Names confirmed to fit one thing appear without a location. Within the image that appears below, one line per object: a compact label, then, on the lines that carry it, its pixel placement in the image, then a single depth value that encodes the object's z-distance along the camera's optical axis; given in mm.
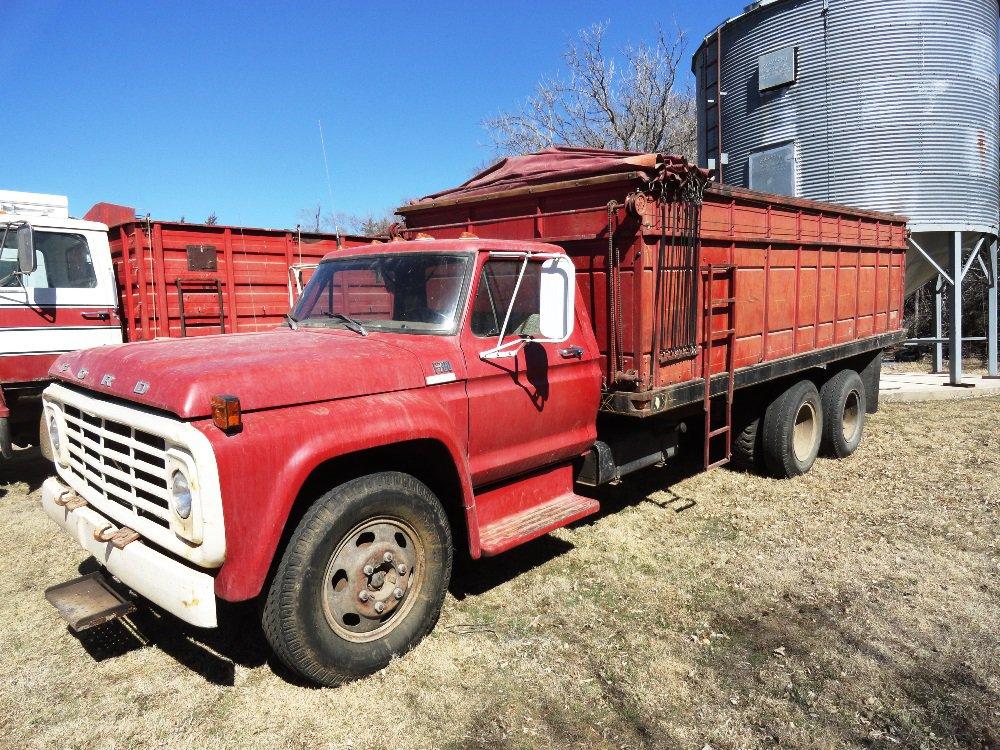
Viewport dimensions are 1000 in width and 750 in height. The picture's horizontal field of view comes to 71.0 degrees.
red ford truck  2920
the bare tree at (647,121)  23844
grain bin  11555
